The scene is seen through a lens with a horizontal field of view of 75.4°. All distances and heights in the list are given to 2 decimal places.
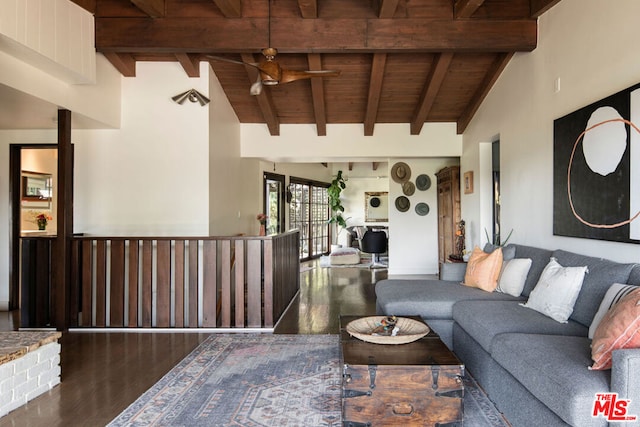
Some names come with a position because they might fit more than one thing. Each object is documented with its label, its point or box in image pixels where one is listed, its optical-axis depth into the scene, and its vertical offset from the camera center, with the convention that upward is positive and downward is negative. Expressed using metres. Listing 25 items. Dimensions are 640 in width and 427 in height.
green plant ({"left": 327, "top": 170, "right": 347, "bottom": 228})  11.34 +0.54
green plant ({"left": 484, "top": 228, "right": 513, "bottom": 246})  4.80 -0.29
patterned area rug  2.40 -1.16
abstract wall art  2.74 +0.35
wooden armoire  6.77 +0.14
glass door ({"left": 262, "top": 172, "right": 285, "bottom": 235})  8.57 +0.36
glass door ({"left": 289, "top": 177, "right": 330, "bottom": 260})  10.17 +0.07
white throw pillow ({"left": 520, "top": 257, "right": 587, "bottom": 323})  2.72 -0.51
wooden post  4.29 -0.04
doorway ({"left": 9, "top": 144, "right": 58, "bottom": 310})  5.55 +0.37
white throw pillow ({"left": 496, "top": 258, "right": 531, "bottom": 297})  3.53 -0.51
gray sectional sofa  1.70 -0.70
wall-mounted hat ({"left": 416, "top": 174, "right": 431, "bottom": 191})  8.04 +0.69
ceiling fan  3.77 +1.37
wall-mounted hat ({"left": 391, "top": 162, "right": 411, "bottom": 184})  7.98 +0.88
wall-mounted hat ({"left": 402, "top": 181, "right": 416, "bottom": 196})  8.03 +0.57
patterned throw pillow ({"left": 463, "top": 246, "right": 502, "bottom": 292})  3.79 -0.51
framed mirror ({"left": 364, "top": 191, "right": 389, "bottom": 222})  12.02 +0.28
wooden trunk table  2.08 -0.89
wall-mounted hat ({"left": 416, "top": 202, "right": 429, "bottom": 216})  8.03 +0.16
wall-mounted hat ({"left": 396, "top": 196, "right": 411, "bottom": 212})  8.05 +0.26
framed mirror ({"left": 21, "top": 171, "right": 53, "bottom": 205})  6.24 +0.49
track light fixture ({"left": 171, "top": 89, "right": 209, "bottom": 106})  5.17 +1.52
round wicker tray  2.39 -0.71
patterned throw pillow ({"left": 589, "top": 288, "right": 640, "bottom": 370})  1.76 -0.51
